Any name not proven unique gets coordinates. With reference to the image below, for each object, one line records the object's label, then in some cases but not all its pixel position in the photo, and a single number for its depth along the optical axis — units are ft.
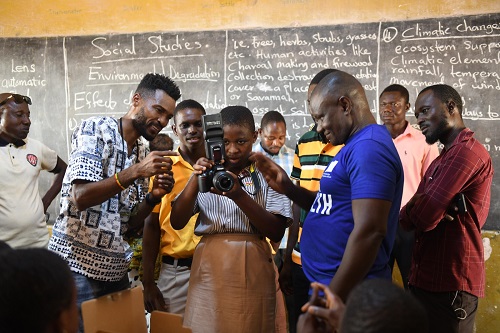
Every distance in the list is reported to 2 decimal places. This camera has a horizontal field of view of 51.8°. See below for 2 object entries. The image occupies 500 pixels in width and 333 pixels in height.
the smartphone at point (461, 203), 7.29
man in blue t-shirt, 5.15
